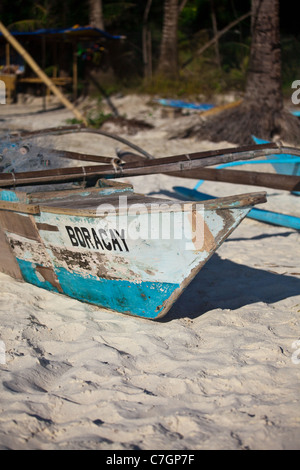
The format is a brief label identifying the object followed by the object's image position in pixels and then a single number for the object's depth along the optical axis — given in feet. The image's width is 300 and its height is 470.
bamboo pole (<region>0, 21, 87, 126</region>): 31.48
